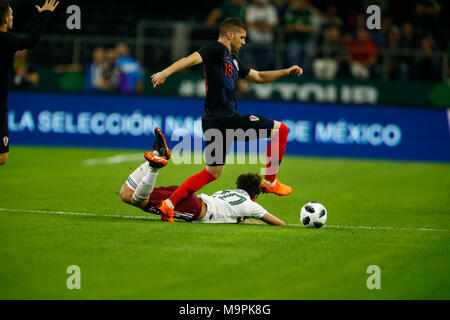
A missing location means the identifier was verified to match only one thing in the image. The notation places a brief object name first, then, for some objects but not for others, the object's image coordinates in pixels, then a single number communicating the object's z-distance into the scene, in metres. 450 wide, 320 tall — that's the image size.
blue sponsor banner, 40.56
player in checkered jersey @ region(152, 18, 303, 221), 18.42
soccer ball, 18.55
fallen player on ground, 17.98
